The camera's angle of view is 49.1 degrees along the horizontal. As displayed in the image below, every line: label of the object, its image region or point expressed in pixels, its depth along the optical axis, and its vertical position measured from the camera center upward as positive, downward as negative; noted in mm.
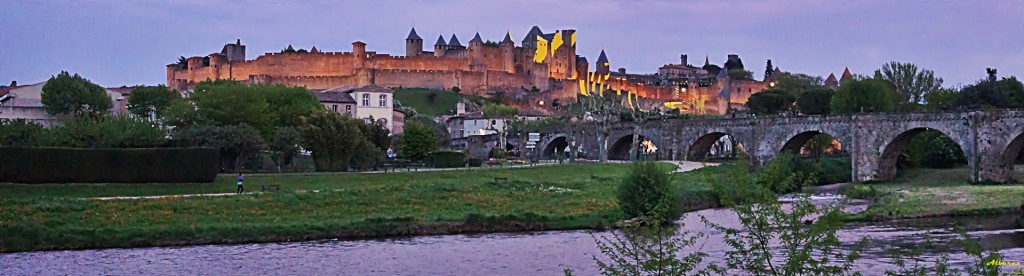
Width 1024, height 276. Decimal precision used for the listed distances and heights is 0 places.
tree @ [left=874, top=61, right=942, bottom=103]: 91562 +5334
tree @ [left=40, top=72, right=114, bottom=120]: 76875 +3334
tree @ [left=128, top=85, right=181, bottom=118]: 83375 +3453
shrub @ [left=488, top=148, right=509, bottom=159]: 71531 -554
